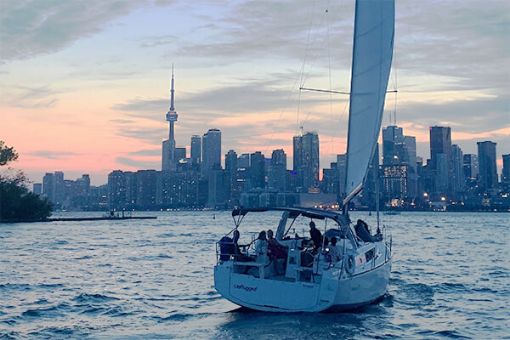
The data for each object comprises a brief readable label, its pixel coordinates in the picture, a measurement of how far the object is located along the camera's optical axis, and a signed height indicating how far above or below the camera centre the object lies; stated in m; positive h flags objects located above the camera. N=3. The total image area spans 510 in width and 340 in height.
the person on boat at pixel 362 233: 21.19 -0.79
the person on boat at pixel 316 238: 18.22 -0.83
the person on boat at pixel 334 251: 17.19 -1.17
